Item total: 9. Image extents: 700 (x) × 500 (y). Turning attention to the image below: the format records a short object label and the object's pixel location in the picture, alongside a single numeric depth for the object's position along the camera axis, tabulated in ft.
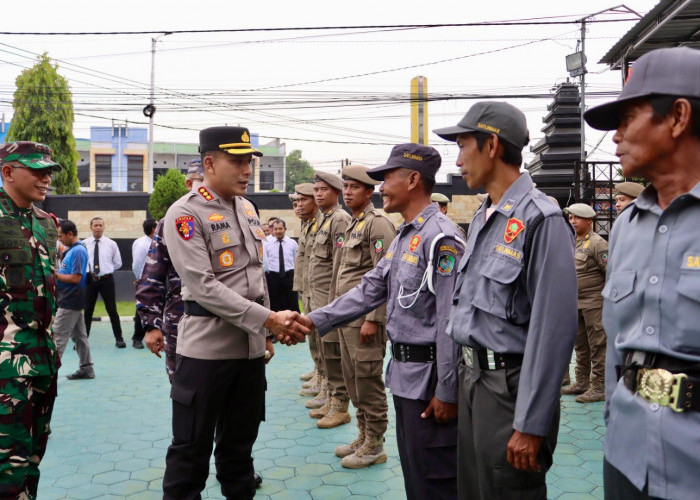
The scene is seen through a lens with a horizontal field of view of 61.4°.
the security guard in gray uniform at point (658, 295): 4.89
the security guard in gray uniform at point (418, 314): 8.75
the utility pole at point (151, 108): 78.64
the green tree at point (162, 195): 55.62
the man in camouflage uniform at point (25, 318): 9.66
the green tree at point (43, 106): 93.86
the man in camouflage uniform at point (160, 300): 11.56
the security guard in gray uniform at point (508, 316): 6.46
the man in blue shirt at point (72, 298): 22.24
